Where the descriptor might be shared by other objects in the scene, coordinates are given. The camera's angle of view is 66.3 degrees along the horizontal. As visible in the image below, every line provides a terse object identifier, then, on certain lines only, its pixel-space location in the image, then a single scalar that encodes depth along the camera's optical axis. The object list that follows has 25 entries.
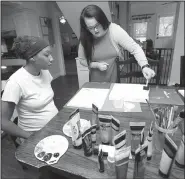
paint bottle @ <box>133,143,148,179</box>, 0.41
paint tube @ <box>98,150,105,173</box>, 0.49
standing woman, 1.16
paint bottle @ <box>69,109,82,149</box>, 0.60
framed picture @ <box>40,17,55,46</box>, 3.50
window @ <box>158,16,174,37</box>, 3.47
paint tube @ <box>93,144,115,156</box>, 0.55
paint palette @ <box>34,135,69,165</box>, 0.58
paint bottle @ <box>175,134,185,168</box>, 0.43
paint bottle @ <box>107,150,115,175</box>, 0.49
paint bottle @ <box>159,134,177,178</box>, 0.40
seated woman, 0.91
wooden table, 0.50
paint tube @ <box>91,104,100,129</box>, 0.68
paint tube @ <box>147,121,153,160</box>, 0.48
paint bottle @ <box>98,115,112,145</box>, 0.57
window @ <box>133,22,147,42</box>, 5.80
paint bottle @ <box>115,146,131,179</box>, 0.41
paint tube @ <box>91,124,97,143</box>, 0.57
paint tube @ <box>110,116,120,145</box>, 0.55
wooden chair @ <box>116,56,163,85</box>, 1.39
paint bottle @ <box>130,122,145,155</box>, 0.49
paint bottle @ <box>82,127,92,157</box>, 0.54
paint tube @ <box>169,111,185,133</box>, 0.47
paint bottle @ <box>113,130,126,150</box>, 0.45
